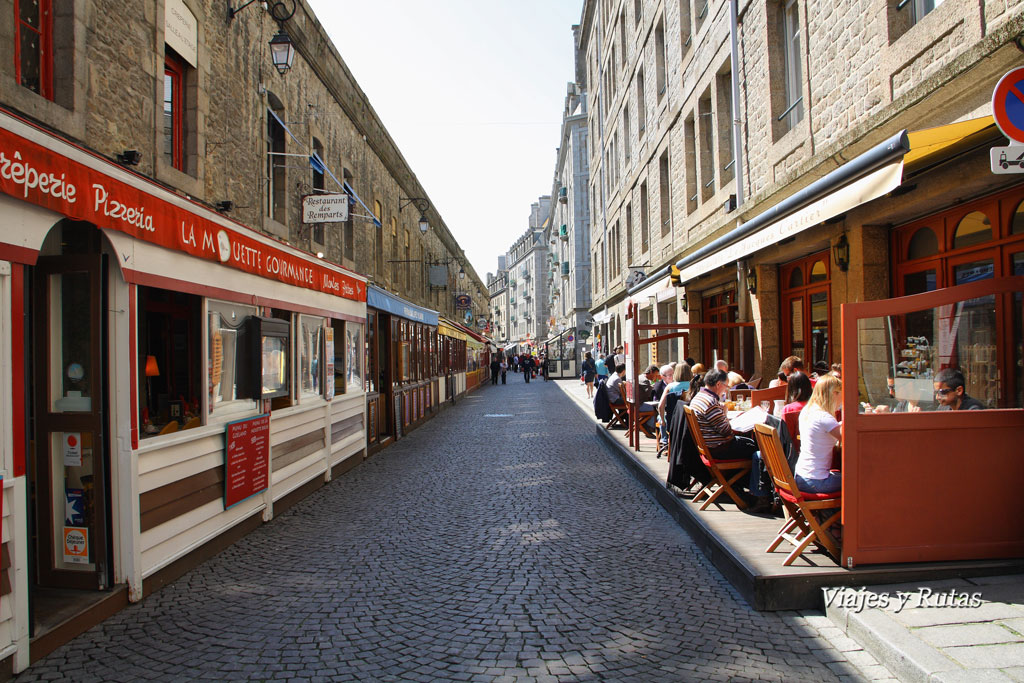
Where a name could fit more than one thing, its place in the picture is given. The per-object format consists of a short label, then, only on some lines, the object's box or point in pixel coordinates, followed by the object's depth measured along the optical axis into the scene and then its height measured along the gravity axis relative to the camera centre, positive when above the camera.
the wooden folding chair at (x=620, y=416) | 12.24 -1.26
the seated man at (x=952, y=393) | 4.35 -0.33
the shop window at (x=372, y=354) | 12.02 +0.01
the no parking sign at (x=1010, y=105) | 3.36 +1.24
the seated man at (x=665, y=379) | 9.94 -0.45
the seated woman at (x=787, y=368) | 7.96 -0.26
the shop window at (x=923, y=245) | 6.58 +1.03
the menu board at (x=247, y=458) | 5.85 -0.96
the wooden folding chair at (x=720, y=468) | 5.94 -1.11
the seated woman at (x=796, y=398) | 5.62 -0.44
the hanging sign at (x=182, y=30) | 6.75 +3.48
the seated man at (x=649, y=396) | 10.78 -0.80
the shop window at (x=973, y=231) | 5.84 +1.03
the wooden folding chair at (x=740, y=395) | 9.58 -0.69
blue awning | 11.43 +0.99
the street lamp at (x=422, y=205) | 19.25 +4.60
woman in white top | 4.43 -0.64
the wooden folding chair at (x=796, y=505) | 4.29 -1.05
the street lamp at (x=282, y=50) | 8.60 +4.05
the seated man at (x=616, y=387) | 12.34 -0.70
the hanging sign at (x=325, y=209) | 9.73 +2.19
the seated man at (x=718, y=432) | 6.14 -0.79
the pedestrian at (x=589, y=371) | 27.52 -0.87
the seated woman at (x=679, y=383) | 8.80 -0.46
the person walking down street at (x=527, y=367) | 39.62 -0.94
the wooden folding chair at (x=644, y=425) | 10.95 -1.27
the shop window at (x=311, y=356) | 7.97 -0.01
